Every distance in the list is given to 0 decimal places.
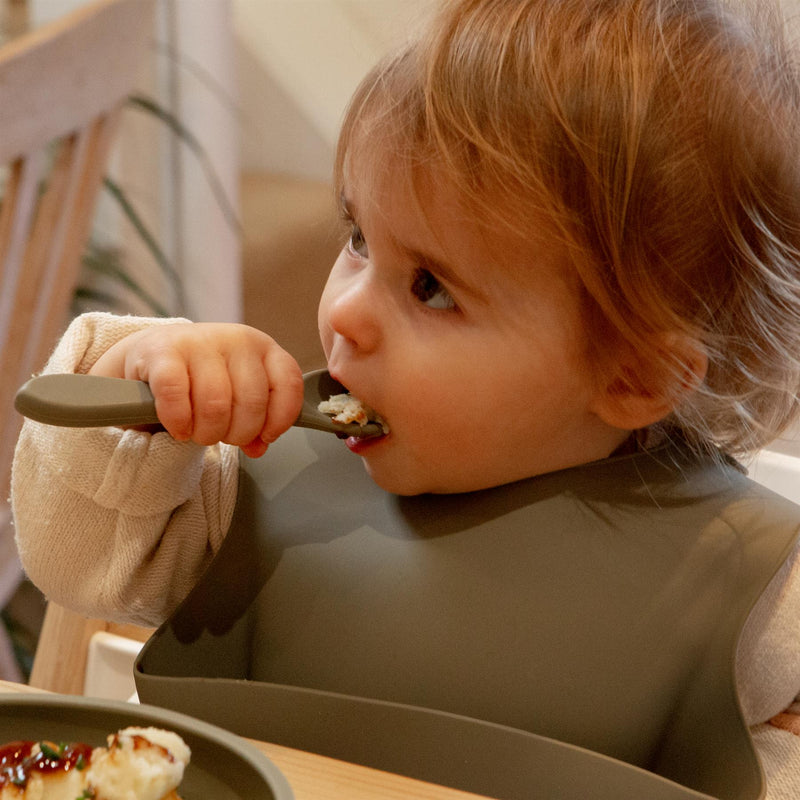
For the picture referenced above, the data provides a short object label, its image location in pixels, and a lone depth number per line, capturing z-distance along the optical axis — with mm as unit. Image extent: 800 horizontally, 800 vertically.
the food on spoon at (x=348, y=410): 608
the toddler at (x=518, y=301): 581
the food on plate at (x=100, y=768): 457
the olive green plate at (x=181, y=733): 476
